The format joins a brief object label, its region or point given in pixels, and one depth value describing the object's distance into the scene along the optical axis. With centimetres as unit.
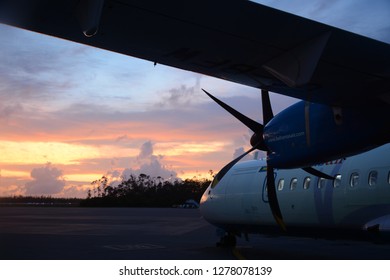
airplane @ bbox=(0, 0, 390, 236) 476
